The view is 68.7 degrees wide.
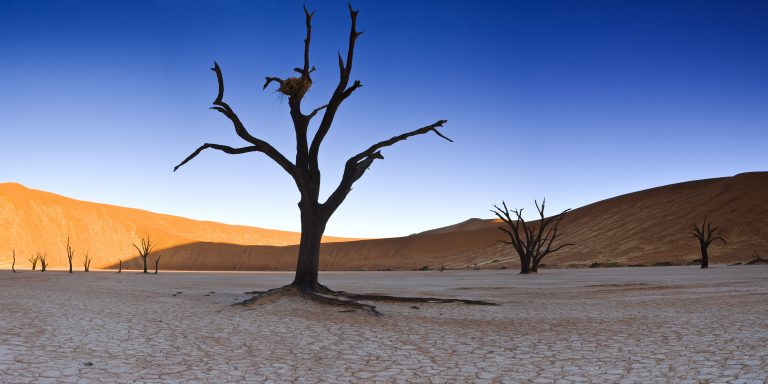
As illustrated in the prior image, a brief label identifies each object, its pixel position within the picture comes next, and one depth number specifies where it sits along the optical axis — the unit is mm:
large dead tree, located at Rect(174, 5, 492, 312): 12750
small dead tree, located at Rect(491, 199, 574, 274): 34438
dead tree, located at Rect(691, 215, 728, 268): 34369
